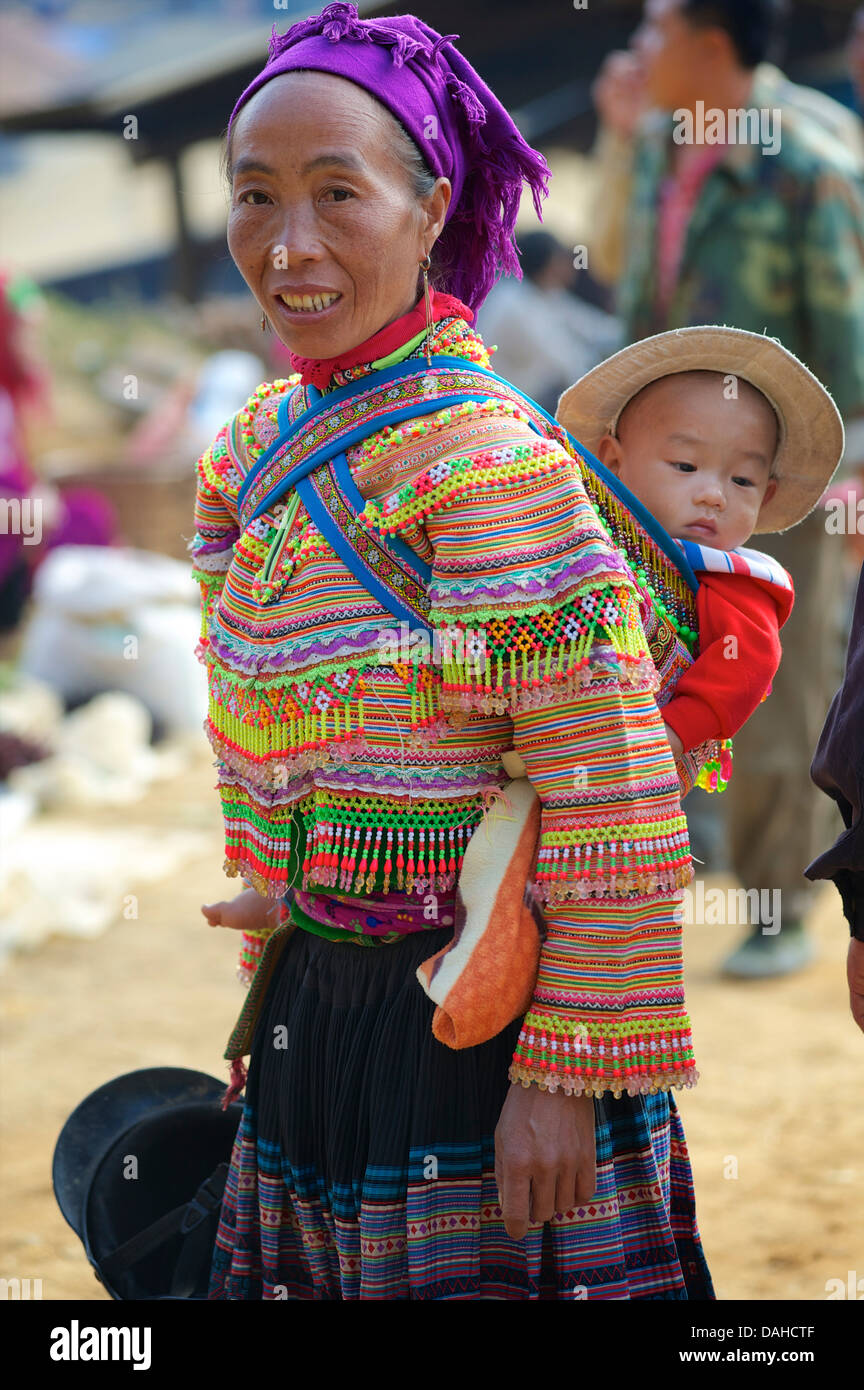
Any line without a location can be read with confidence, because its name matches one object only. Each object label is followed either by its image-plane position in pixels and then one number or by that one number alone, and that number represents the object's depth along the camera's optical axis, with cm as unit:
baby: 343
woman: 318
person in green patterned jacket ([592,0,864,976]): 817
